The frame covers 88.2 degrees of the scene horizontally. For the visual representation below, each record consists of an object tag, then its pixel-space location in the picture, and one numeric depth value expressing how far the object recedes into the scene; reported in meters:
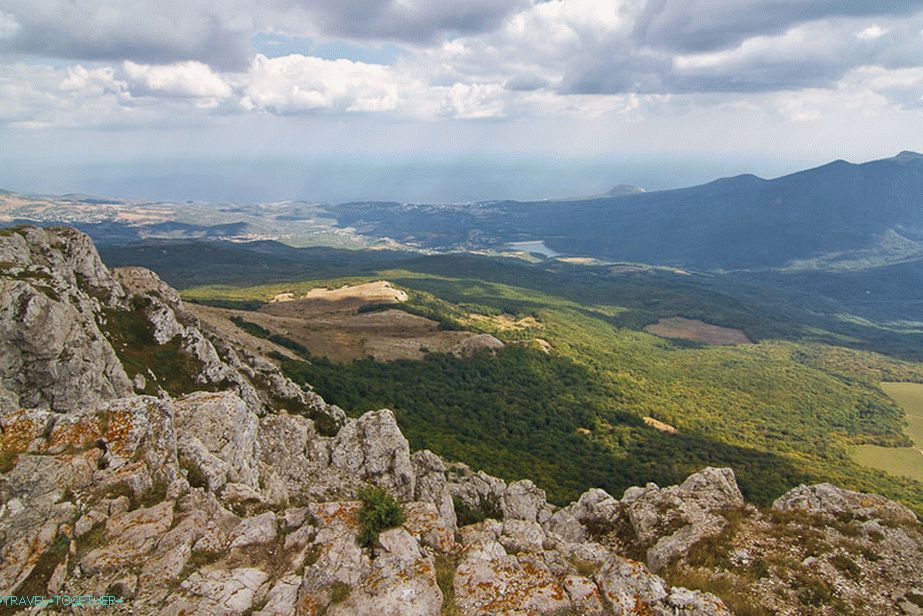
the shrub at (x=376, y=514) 16.76
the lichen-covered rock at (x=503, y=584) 14.88
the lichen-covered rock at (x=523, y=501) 39.22
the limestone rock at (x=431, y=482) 32.92
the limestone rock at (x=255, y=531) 16.73
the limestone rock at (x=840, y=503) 24.89
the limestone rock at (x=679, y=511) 23.70
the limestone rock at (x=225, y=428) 24.16
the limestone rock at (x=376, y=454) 33.22
